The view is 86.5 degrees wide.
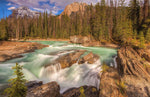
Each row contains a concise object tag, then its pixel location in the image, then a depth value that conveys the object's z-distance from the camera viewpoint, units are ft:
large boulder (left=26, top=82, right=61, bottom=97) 21.61
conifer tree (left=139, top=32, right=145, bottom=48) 40.82
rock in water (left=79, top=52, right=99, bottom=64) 46.04
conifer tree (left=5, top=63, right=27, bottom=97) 12.98
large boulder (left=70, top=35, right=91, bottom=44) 118.03
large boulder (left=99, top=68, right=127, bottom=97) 20.98
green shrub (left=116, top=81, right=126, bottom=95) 21.74
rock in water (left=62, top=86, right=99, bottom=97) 23.42
